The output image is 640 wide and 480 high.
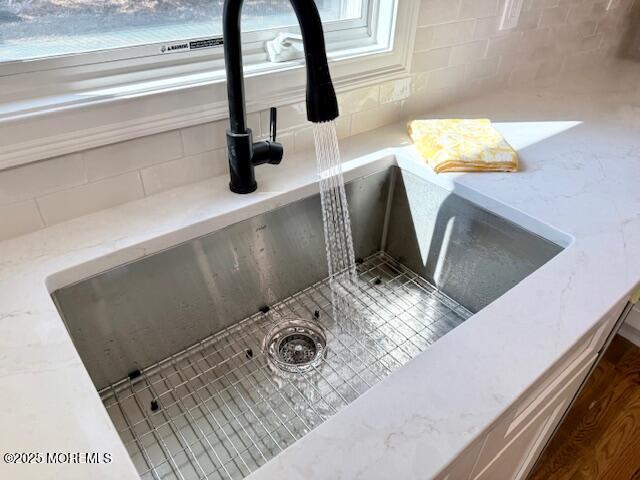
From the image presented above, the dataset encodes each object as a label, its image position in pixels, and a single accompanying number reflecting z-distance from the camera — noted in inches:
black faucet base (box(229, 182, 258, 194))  36.1
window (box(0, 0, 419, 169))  29.0
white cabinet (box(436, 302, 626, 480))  24.6
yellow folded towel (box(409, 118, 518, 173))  40.6
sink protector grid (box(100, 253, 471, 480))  29.1
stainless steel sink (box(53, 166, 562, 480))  30.2
